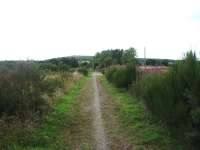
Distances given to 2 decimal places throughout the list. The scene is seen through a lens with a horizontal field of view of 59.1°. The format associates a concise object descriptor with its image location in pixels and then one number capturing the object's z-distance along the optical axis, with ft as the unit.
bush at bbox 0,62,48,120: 18.14
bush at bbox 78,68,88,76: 117.83
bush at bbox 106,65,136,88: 39.65
